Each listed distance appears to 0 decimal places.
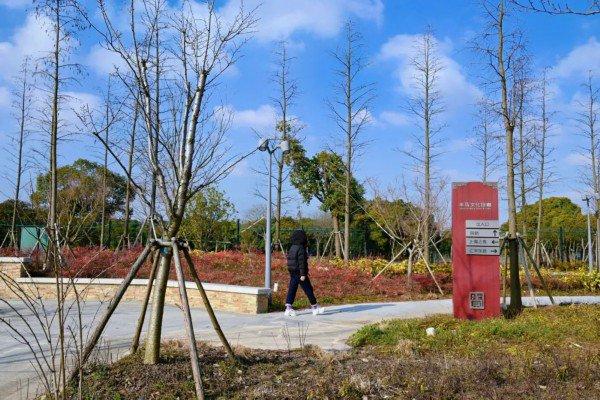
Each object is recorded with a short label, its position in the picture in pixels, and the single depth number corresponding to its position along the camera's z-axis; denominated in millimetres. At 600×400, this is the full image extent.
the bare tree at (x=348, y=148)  20781
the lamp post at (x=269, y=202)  12039
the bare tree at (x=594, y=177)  20727
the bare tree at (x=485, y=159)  22625
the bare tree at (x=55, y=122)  13019
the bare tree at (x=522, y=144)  15727
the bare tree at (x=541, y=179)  21797
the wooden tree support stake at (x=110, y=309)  4839
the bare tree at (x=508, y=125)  12516
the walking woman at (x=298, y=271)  10492
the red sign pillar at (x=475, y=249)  9094
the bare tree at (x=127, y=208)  19456
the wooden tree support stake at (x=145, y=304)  5553
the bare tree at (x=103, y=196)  21156
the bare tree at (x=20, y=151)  18647
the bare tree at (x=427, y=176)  18141
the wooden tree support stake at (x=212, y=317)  5441
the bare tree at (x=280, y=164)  22391
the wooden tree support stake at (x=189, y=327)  4348
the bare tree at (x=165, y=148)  5270
